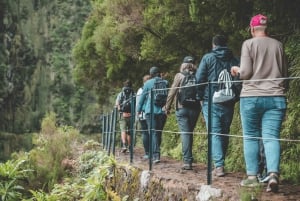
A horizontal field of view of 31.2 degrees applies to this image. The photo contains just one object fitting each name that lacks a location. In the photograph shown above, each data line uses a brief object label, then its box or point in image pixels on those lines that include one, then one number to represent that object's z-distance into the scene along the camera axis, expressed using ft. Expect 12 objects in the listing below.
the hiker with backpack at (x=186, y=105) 22.61
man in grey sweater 15.69
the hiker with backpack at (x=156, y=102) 26.81
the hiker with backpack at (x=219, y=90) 19.34
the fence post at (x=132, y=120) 27.07
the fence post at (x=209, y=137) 16.93
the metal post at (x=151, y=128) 22.74
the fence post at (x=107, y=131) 40.83
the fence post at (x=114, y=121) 33.86
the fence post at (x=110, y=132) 36.79
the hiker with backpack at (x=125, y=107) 37.04
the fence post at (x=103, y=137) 46.41
